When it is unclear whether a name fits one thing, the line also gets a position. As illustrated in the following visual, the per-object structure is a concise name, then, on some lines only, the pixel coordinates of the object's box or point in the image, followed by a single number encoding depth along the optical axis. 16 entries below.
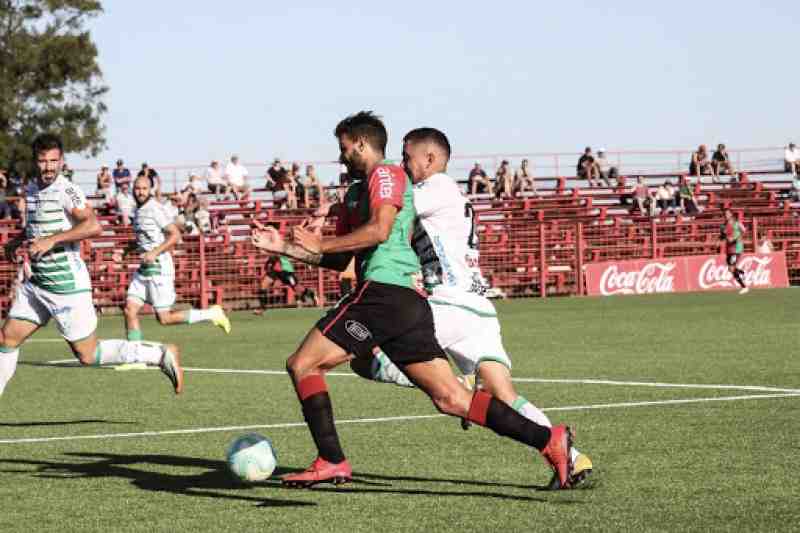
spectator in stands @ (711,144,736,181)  50.97
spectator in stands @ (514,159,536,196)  46.38
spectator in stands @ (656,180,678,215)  46.31
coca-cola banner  40.41
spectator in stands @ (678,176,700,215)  46.00
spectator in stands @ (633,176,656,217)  45.84
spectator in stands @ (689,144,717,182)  50.59
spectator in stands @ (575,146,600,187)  48.19
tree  53.22
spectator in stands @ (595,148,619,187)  48.62
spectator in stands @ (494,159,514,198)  44.81
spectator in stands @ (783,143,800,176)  51.72
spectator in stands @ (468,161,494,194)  44.72
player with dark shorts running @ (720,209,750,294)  38.31
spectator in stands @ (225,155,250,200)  42.25
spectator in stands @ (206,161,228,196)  42.12
